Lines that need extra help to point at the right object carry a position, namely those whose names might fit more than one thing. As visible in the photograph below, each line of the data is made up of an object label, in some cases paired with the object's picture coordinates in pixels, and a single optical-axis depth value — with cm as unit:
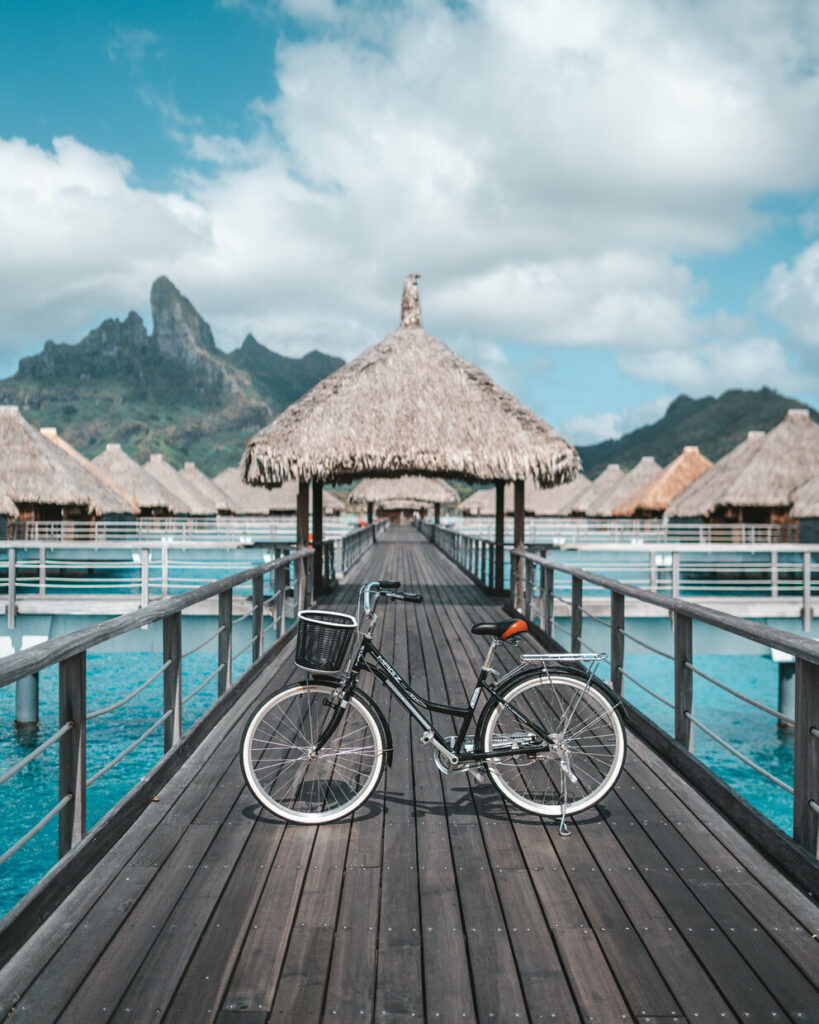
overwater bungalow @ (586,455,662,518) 3847
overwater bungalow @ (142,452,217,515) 3859
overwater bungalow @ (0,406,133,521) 2255
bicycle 312
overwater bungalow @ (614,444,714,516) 3606
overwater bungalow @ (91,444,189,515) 3403
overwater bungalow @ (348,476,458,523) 3250
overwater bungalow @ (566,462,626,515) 4288
